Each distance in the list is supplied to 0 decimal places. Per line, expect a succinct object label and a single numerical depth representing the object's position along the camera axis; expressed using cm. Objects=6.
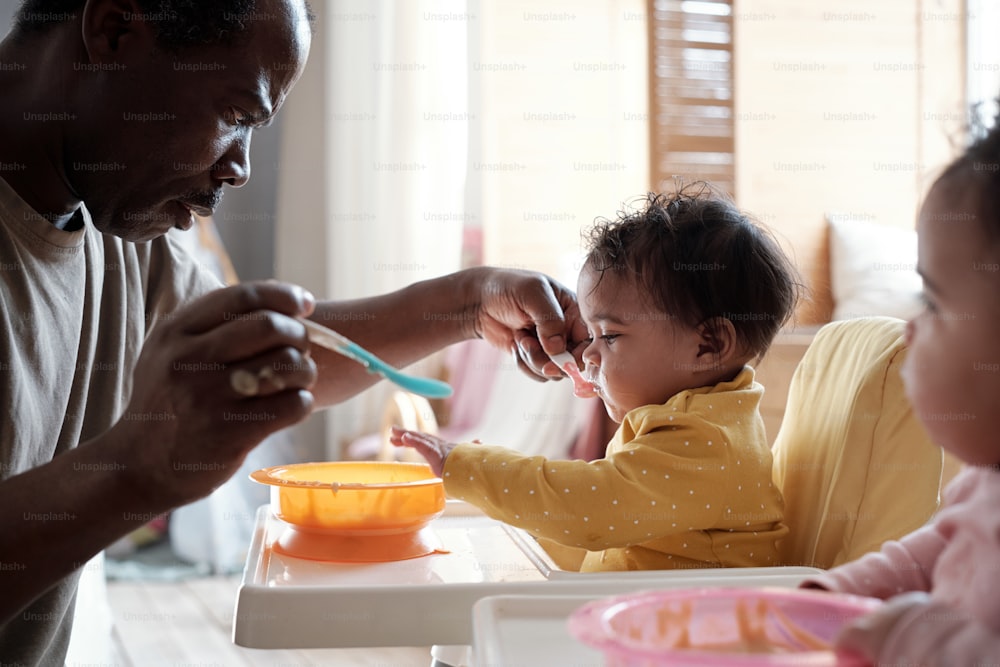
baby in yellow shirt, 101
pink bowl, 60
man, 80
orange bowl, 100
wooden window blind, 327
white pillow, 302
